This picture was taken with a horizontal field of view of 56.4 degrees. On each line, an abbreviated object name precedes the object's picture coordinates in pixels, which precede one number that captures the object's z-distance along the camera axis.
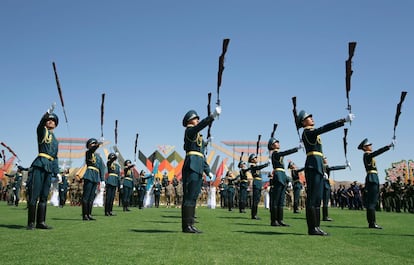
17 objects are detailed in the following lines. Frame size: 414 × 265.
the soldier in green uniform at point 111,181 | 17.18
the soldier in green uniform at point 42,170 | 9.73
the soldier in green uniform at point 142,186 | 28.91
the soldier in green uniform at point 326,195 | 15.76
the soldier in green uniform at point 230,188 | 28.03
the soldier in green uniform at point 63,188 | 28.36
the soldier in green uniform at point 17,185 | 28.02
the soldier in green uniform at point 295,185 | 22.33
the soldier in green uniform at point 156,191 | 33.12
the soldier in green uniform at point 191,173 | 9.22
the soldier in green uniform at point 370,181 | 12.22
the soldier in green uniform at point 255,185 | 16.02
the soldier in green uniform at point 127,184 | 21.51
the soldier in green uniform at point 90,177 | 13.69
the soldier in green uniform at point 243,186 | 20.06
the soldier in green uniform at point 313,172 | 9.26
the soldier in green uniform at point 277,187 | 12.46
